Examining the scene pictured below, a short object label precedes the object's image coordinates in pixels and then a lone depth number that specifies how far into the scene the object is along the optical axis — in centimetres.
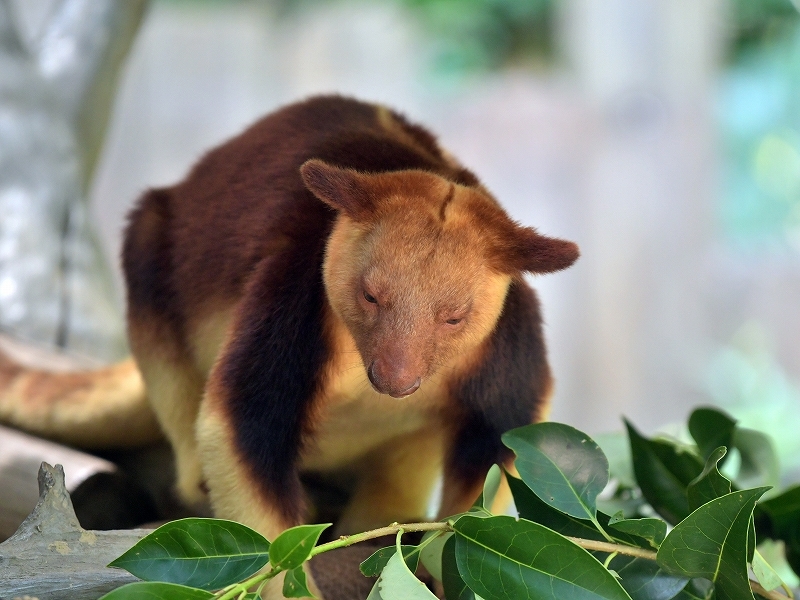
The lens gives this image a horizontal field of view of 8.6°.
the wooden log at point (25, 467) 269
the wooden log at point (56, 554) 246
